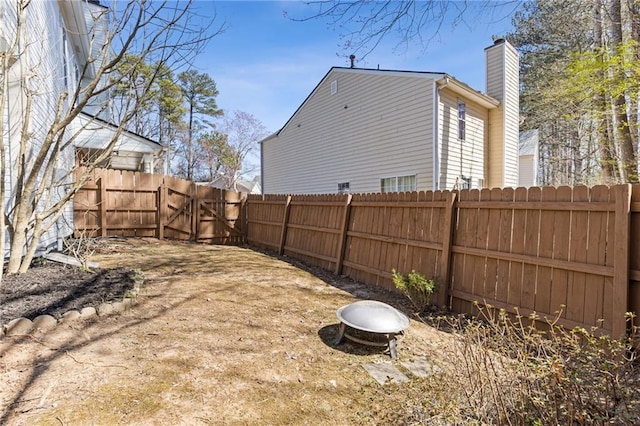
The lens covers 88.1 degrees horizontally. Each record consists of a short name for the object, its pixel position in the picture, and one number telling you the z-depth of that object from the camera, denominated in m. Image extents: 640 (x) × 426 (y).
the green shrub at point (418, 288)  4.52
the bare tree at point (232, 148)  28.48
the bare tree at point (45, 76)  3.88
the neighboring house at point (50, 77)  4.40
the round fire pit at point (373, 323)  3.28
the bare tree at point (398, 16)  3.17
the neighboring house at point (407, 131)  9.84
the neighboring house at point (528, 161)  16.23
